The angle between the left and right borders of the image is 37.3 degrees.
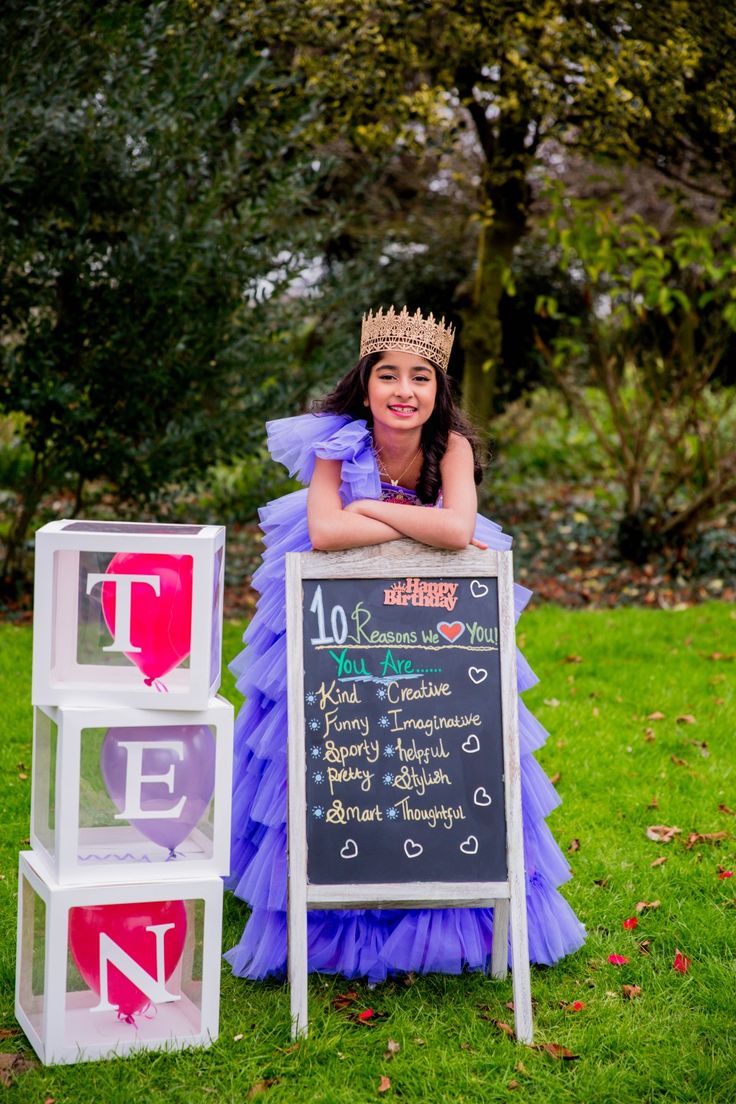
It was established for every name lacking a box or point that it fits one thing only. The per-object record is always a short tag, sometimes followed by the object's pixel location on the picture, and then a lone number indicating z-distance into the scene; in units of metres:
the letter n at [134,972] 2.79
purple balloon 2.77
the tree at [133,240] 6.26
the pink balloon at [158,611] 2.74
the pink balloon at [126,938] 2.77
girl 3.16
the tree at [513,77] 6.69
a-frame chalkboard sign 2.99
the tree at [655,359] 7.42
